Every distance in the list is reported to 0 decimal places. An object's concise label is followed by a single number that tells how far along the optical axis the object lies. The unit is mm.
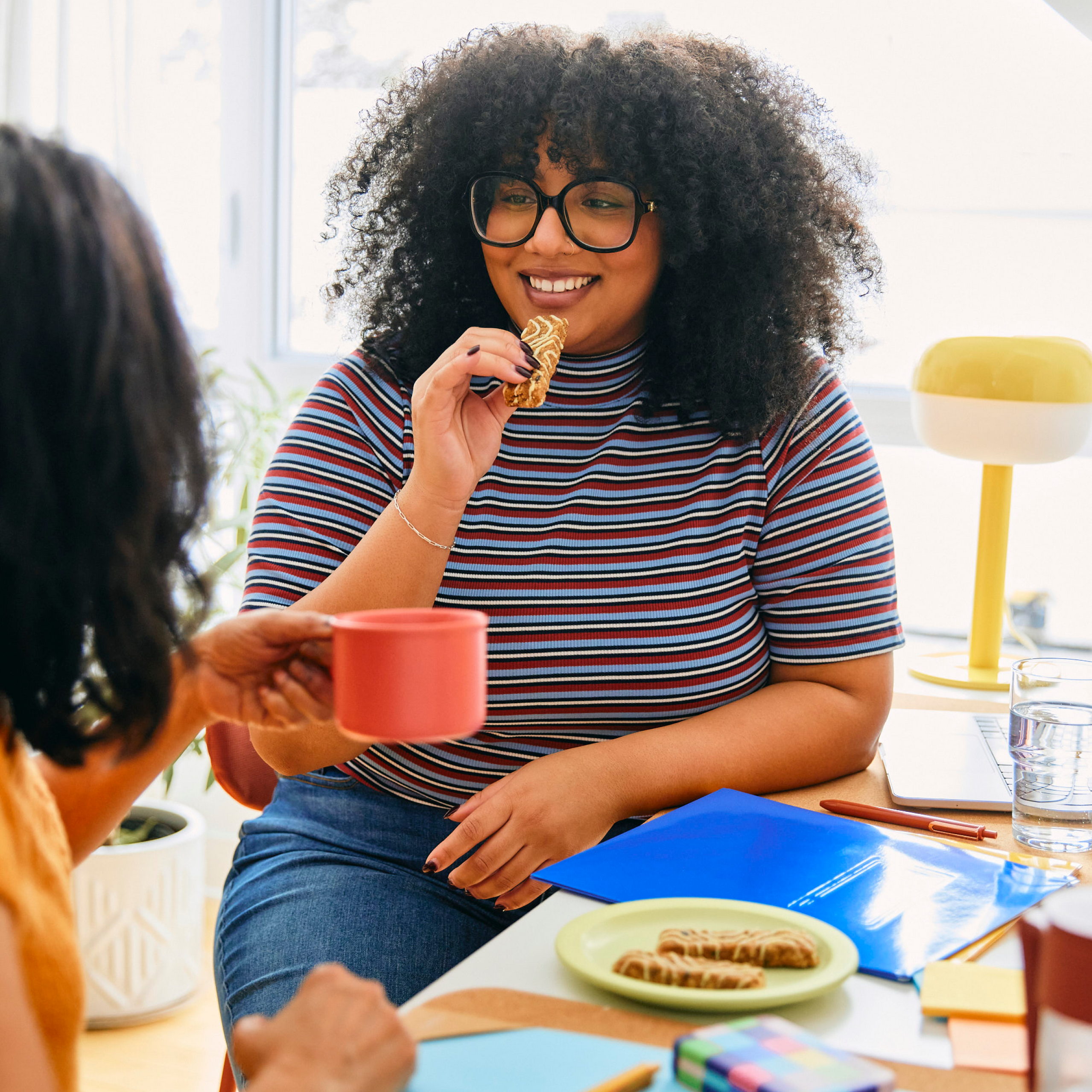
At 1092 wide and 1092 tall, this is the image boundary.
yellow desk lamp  1805
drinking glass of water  1120
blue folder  897
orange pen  1124
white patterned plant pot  2377
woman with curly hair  1325
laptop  1219
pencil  668
